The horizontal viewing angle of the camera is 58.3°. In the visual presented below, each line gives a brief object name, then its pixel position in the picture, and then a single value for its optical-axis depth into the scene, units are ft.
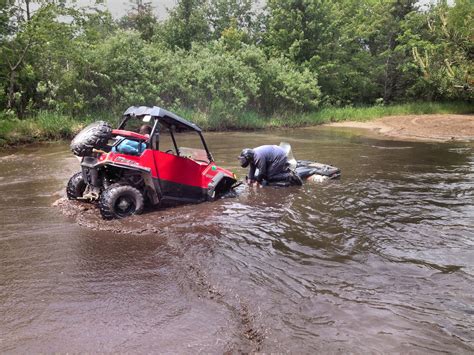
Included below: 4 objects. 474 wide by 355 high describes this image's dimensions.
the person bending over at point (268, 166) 30.30
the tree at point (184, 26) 114.21
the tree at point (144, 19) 120.47
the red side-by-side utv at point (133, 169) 22.21
